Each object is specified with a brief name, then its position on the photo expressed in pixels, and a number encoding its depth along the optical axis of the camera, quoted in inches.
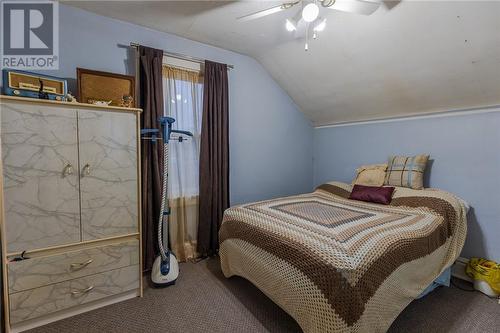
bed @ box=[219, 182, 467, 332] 49.5
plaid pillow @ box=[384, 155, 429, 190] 99.4
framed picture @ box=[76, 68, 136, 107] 78.3
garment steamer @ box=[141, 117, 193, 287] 84.4
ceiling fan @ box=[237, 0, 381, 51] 61.1
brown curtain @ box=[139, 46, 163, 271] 91.5
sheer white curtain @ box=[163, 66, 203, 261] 102.5
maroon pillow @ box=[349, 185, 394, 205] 96.3
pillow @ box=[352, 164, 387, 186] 108.6
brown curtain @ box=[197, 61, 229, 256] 106.7
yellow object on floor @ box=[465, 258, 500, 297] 78.6
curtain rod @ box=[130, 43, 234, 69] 98.1
